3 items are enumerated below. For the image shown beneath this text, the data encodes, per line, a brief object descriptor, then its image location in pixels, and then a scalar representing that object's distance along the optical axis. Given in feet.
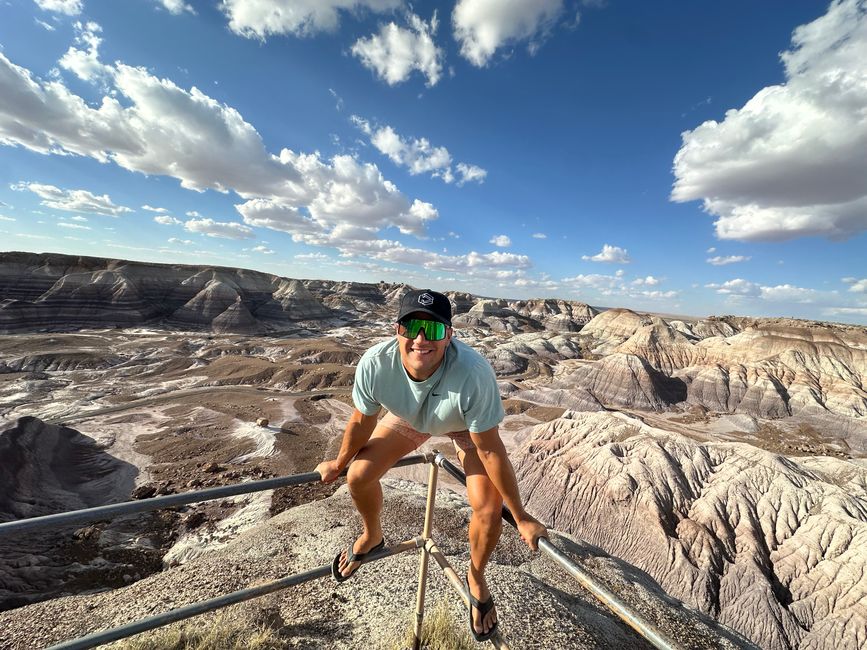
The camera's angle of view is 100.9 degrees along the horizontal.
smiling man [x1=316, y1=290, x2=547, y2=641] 8.79
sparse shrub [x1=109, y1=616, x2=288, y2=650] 11.36
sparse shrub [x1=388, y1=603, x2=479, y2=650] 11.52
